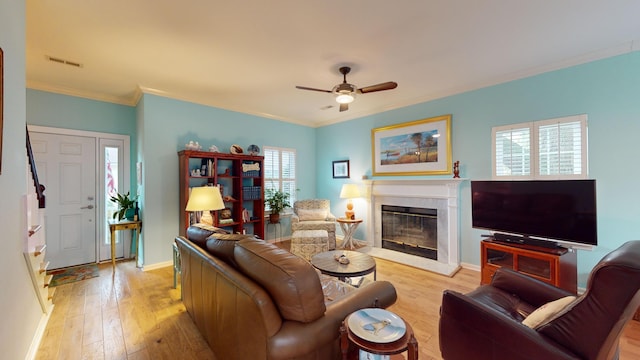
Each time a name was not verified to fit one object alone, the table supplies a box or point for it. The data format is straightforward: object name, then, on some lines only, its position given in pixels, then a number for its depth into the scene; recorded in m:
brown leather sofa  1.24
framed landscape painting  3.99
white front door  3.70
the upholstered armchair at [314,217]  4.54
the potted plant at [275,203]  5.13
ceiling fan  2.81
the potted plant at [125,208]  3.81
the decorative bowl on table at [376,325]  1.17
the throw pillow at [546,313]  1.33
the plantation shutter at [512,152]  3.25
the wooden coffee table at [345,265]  2.47
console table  3.58
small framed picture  5.43
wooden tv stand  2.60
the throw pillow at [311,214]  4.96
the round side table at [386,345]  1.11
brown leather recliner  1.08
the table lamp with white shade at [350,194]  4.88
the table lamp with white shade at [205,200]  3.21
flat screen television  2.55
